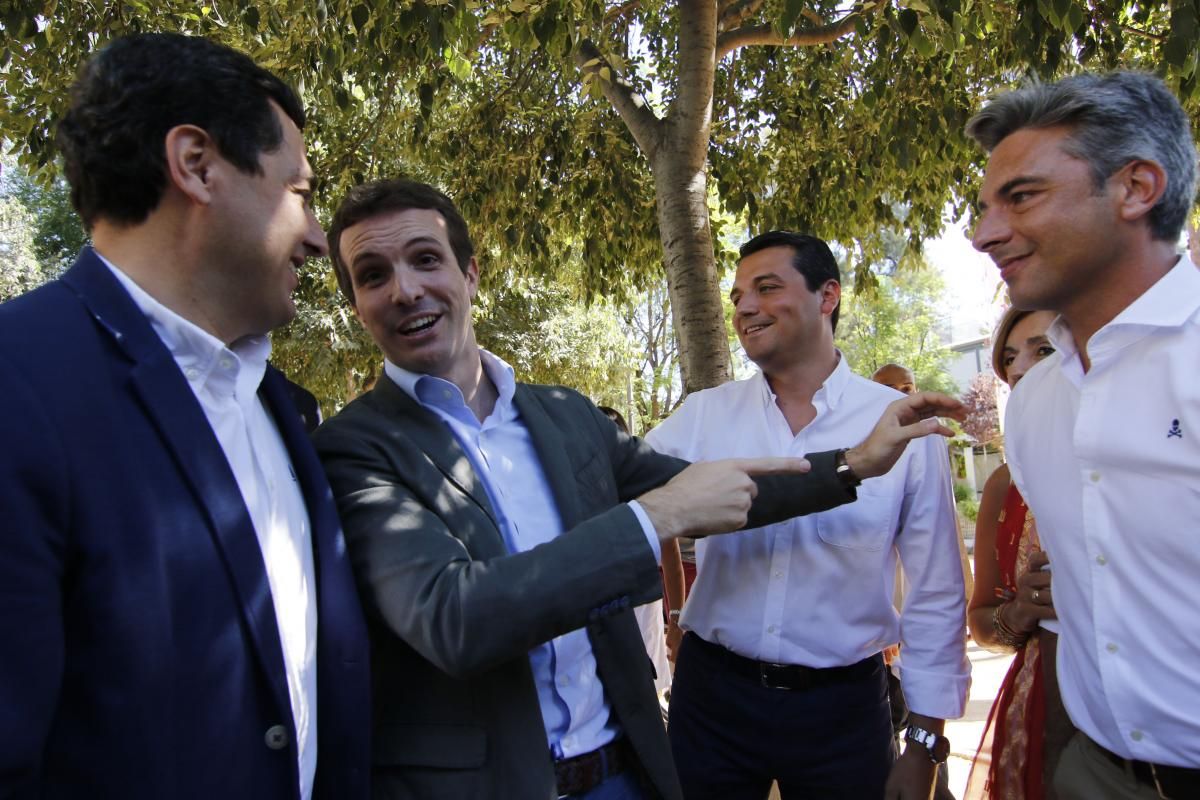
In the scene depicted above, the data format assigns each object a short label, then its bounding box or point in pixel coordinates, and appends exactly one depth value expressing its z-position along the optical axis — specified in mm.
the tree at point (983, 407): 20938
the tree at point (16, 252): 21781
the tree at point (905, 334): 37156
